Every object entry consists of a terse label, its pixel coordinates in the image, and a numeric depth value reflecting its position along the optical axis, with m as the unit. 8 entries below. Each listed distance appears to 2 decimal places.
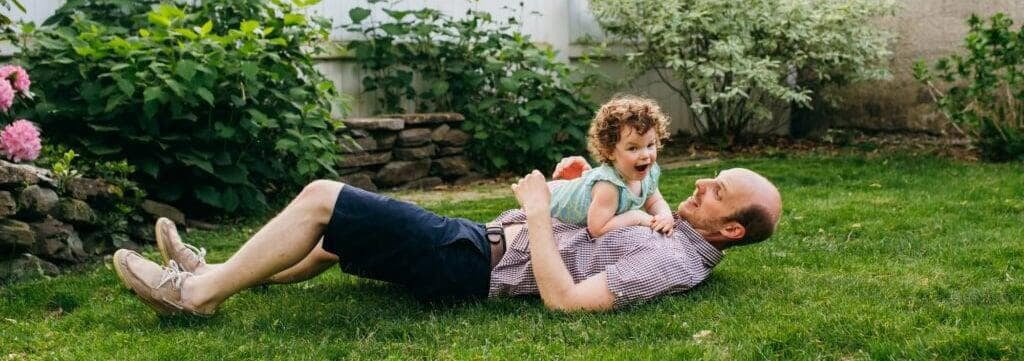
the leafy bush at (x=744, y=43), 8.69
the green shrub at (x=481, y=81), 7.83
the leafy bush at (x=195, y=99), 5.44
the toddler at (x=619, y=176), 3.59
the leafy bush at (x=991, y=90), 7.64
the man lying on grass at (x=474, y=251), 3.48
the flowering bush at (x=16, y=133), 4.69
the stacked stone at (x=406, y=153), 7.37
